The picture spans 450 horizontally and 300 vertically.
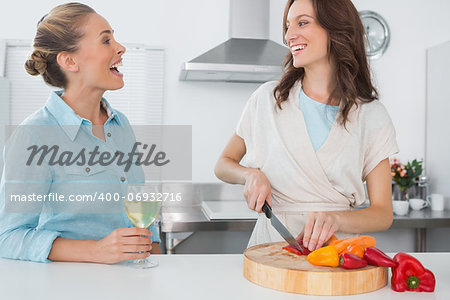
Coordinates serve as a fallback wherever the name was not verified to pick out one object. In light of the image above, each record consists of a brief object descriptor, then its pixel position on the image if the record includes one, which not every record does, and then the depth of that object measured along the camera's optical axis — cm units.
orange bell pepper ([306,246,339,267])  104
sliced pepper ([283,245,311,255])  115
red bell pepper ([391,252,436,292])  101
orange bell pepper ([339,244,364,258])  107
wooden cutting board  98
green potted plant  344
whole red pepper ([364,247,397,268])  104
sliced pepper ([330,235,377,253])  108
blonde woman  120
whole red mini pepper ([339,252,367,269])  103
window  346
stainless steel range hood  305
